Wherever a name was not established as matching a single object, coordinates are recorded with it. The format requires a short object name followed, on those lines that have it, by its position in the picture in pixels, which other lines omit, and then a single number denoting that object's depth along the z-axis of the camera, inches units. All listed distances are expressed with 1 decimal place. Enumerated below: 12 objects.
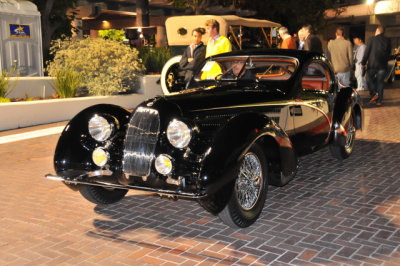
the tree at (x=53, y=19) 683.4
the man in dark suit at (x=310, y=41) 395.2
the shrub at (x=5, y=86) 432.1
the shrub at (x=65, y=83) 474.6
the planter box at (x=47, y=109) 401.1
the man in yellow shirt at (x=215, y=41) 320.8
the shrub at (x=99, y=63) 490.6
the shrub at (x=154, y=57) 634.8
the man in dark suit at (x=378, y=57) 490.6
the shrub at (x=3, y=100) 423.9
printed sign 507.5
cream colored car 530.6
